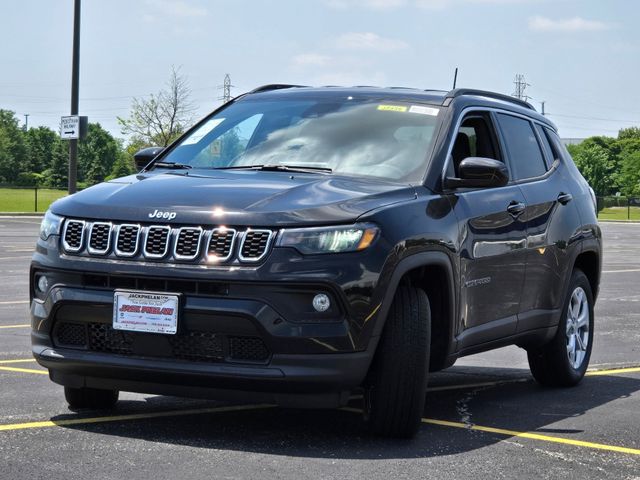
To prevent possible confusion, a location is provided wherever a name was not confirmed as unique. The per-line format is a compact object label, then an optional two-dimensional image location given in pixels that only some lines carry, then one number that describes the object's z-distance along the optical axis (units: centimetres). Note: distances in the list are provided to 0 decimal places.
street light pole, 2802
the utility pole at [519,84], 13200
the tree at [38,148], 18125
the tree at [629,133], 18762
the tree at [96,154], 16188
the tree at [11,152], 17012
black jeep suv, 555
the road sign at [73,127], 2684
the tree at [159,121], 7081
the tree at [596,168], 14375
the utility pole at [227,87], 10988
